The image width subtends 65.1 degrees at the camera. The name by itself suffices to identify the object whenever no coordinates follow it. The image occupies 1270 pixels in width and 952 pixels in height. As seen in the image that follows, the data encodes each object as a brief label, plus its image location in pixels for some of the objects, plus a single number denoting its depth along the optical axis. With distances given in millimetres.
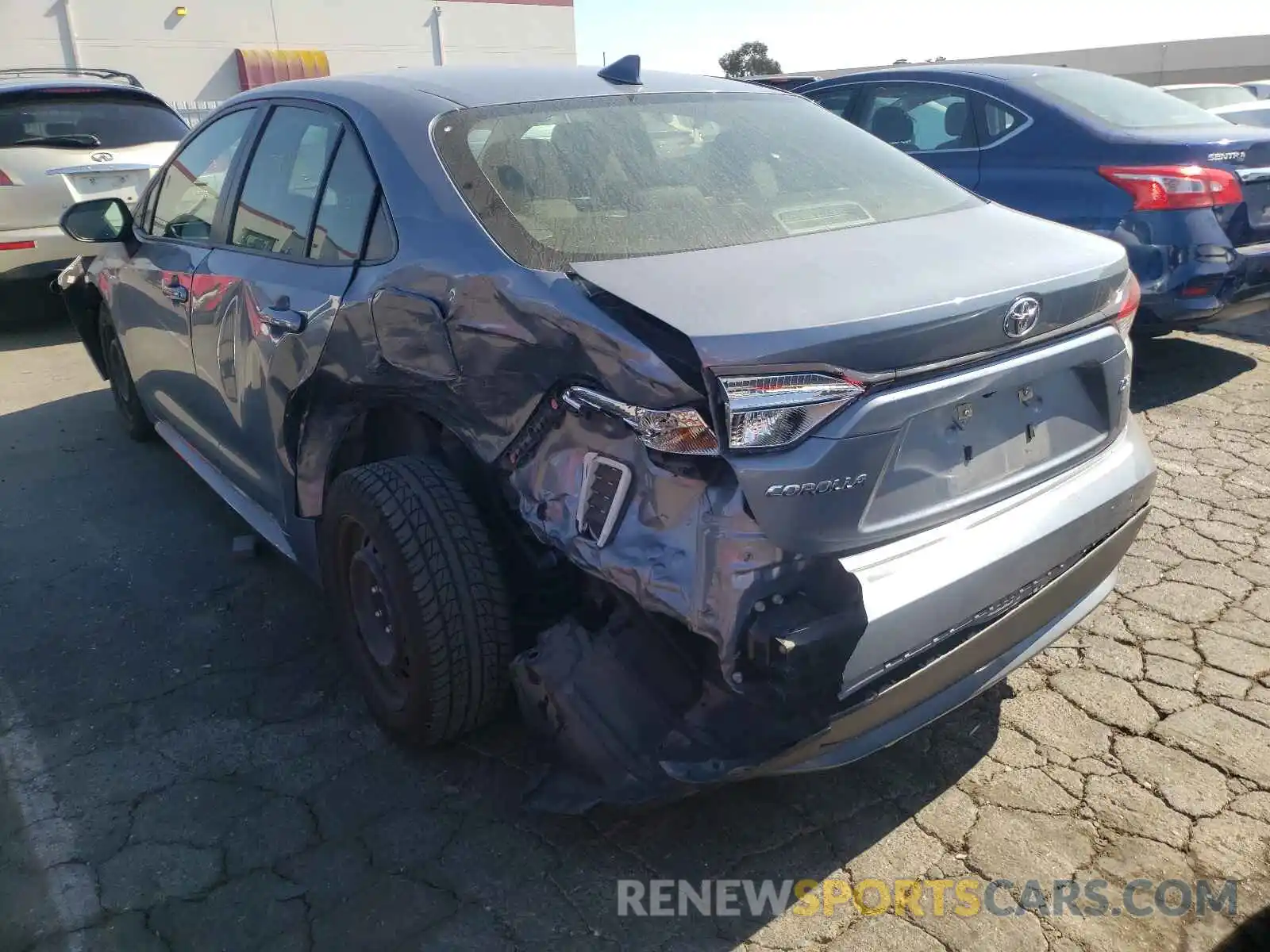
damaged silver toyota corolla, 1882
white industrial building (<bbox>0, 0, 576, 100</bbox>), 22094
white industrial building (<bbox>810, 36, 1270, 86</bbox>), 31281
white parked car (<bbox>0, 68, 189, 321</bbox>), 7094
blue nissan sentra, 4977
